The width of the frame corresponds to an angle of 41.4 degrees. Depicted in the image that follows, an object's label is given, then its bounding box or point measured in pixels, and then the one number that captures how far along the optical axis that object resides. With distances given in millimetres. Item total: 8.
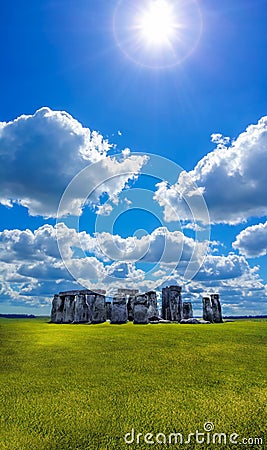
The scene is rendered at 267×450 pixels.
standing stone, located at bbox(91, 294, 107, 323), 22516
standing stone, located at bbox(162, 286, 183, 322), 25172
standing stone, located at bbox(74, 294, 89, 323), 23000
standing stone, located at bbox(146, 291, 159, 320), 23009
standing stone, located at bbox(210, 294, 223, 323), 21859
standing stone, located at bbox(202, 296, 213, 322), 21875
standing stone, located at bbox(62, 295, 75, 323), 23597
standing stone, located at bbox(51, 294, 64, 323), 24058
